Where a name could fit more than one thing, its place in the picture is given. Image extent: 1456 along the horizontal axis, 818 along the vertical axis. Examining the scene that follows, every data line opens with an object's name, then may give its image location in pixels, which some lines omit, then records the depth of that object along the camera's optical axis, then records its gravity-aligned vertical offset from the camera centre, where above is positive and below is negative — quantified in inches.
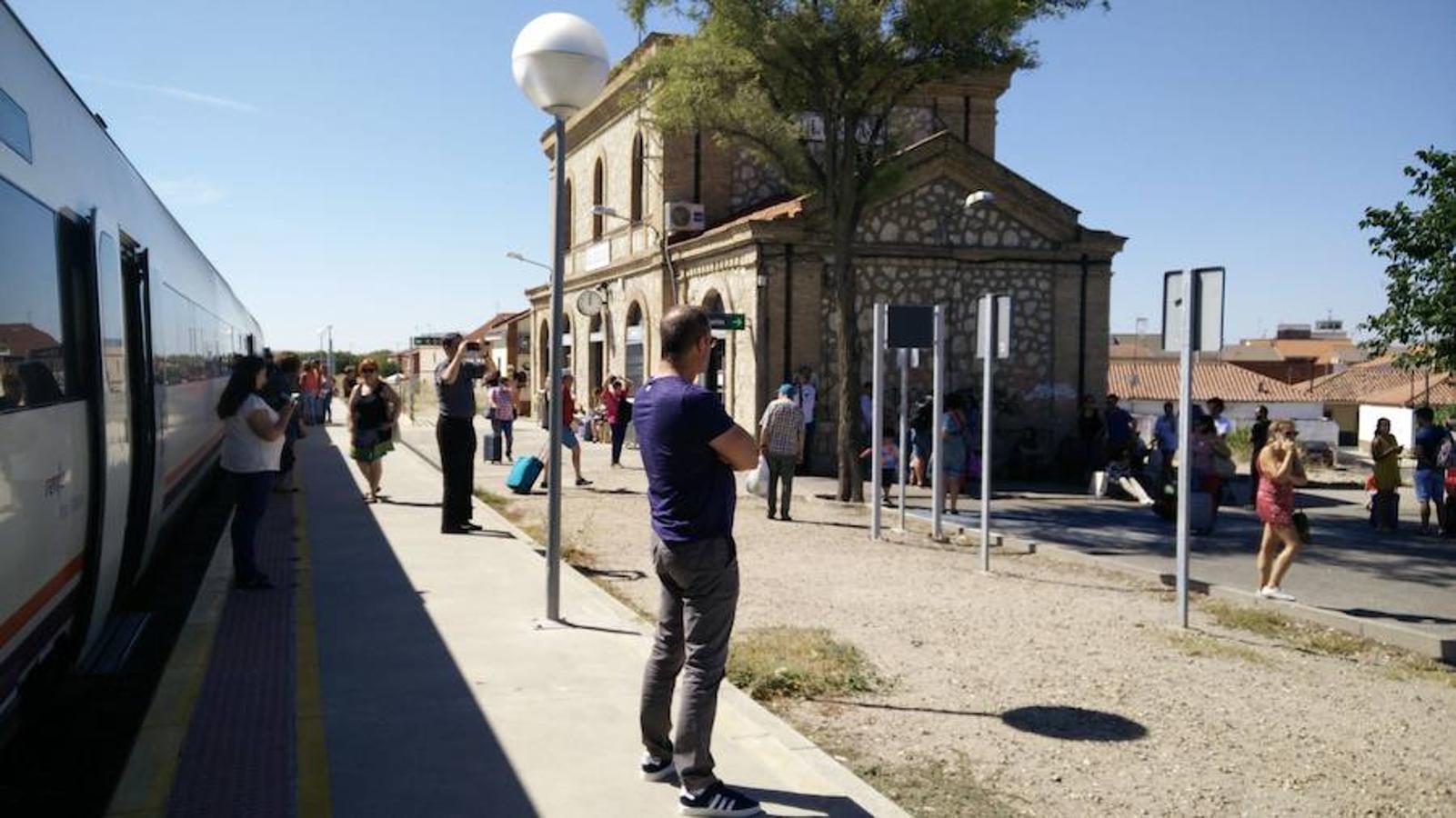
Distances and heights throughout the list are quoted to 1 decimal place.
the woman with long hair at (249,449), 307.3 -23.6
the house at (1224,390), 2568.9 -45.8
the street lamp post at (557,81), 263.0 +66.2
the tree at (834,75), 556.4 +151.1
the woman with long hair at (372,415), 504.1 -23.1
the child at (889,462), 665.0 -55.7
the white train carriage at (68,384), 167.9 -4.3
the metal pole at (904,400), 496.7 -13.9
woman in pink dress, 340.5 -36.0
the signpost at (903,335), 470.0 +13.4
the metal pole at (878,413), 478.0 -19.9
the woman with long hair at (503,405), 797.9 -28.8
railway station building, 769.6 +77.8
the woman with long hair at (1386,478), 551.5 -51.2
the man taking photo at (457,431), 416.5 -24.7
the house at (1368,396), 2785.4 -61.8
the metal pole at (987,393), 403.2 -8.5
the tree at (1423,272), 784.9 +71.6
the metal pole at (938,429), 465.7 -25.8
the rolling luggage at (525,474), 479.8 -45.9
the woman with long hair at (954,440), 530.0 -33.9
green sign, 727.7 +28.9
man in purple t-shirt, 160.2 -22.2
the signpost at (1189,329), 314.5 +11.5
